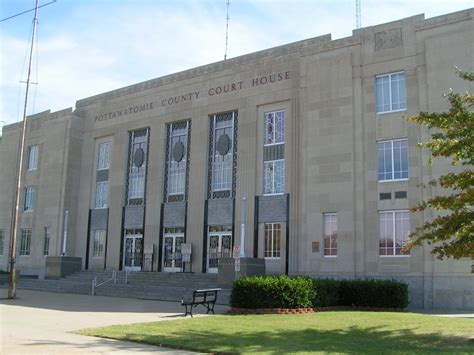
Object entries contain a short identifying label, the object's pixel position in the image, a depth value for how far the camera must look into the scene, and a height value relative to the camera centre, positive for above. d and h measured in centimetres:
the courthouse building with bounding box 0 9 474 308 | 2745 +582
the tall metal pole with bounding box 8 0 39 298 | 2595 +75
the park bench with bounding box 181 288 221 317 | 1920 -149
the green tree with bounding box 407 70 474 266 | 1371 +214
